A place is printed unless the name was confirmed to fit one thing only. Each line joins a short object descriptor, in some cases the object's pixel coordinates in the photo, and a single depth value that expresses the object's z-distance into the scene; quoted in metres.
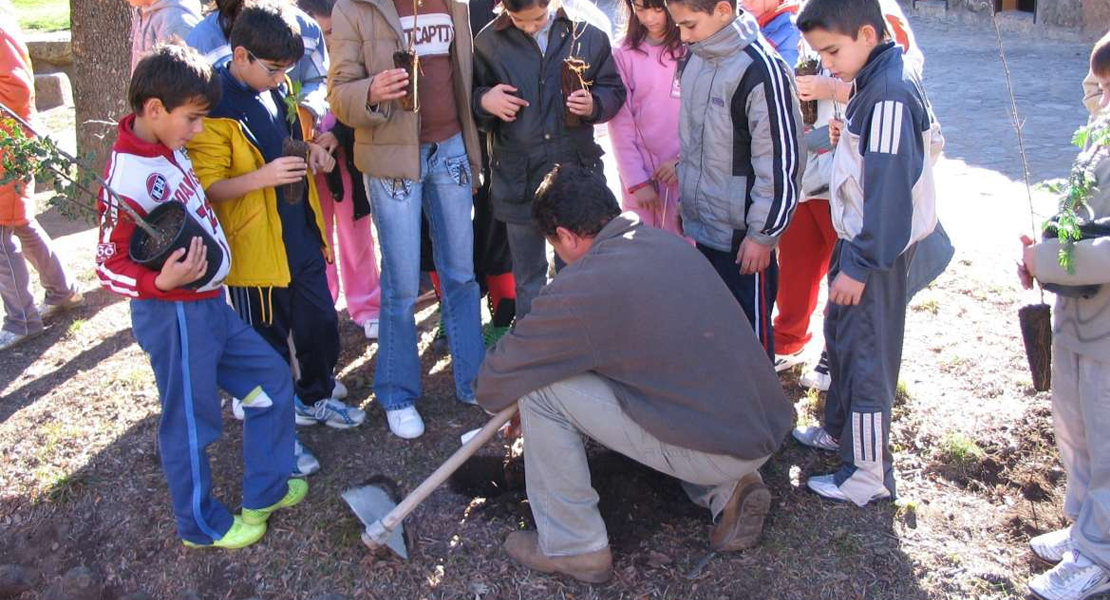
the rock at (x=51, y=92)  11.07
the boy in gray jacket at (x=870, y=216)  3.00
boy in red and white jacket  2.98
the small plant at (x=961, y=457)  3.70
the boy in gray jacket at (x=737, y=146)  3.38
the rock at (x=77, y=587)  3.38
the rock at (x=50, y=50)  11.59
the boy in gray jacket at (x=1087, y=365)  2.91
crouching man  2.79
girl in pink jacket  4.06
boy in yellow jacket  3.40
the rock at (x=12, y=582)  3.45
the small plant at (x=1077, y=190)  2.86
